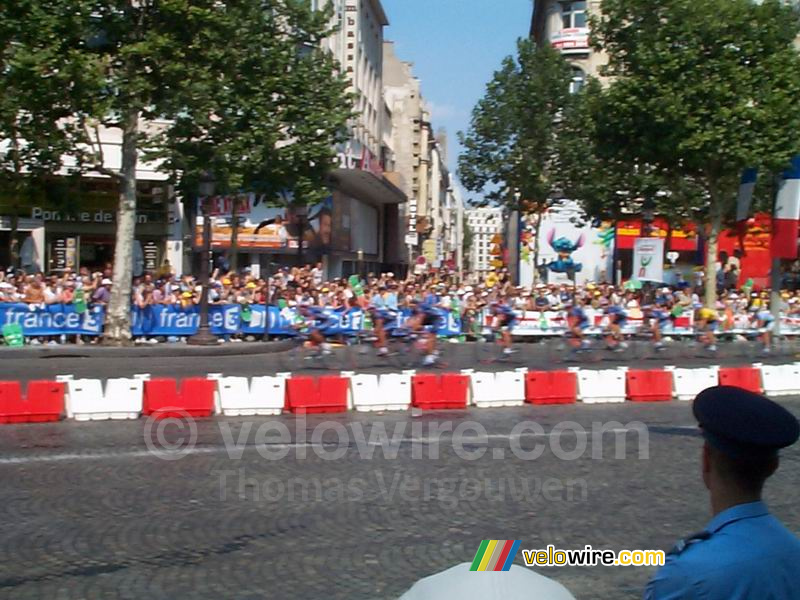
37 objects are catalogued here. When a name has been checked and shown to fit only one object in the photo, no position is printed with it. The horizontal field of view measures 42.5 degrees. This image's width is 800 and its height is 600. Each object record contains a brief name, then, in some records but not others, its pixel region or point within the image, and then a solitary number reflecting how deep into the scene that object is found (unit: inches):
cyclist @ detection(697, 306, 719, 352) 944.3
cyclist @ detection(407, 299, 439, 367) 807.7
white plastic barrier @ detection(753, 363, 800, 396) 662.5
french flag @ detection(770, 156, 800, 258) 970.1
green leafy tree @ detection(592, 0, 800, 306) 1209.4
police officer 92.4
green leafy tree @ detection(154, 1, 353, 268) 1039.0
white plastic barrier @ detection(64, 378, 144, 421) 542.0
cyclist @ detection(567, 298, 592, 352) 888.9
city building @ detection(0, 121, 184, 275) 1454.2
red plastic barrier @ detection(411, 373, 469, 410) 580.4
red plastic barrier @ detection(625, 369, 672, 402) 629.9
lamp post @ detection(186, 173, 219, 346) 980.6
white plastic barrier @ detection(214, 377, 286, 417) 555.7
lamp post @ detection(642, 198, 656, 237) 1359.5
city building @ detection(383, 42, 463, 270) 3332.2
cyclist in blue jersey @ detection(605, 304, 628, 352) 886.4
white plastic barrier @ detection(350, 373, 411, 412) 573.0
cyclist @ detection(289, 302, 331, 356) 817.5
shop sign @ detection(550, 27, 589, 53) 2098.8
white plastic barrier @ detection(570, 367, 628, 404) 616.4
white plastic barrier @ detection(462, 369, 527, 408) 595.8
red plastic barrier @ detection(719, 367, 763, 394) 642.8
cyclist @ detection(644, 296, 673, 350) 935.7
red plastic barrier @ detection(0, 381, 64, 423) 529.7
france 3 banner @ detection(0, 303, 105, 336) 955.3
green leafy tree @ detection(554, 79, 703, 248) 1341.0
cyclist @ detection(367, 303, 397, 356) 829.2
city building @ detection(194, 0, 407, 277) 1633.9
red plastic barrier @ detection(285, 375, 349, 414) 561.3
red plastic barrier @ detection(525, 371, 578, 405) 604.7
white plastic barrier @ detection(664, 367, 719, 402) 636.1
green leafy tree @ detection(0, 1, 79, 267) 891.4
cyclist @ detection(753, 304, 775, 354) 967.6
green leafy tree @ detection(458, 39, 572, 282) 1686.8
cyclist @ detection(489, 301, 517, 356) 870.4
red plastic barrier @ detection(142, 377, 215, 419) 546.3
